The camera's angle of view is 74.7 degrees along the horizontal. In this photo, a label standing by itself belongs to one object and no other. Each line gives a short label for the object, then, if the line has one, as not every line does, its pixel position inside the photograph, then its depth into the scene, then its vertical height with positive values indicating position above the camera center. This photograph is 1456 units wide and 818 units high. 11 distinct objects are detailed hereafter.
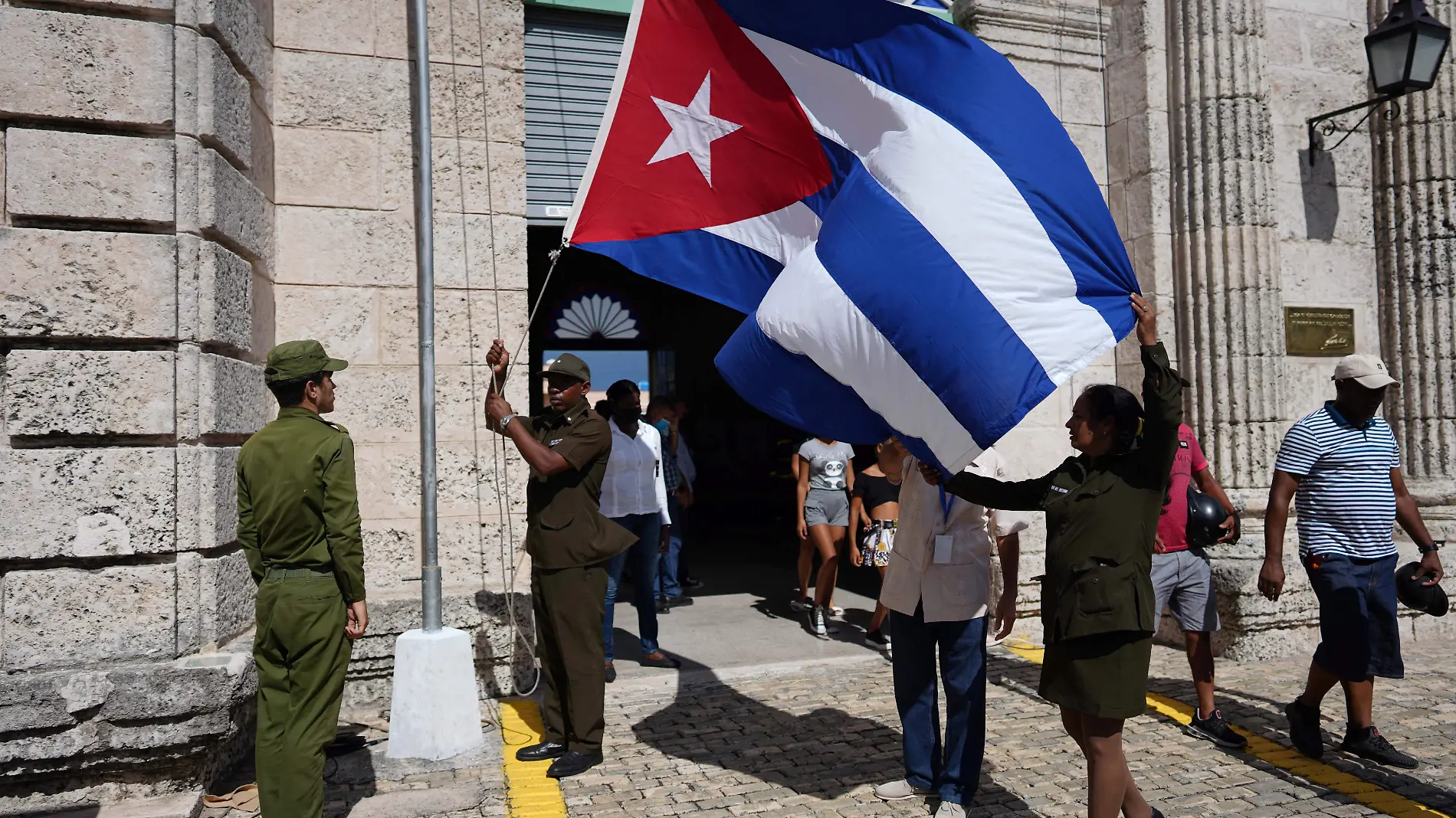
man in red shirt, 5.23 -0.81
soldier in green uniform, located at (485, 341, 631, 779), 4.68 -0.60
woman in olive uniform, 3.40 -0.48
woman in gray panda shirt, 7.52 -0.52
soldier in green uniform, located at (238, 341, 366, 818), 3.74 -0.52
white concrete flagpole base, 4.79 -1.31
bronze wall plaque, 7.95 +0.80
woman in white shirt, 6.64 -0.43
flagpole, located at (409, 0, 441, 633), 5.06 +0.59
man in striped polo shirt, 4.78 -0.60
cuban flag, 3.54 +0.93
